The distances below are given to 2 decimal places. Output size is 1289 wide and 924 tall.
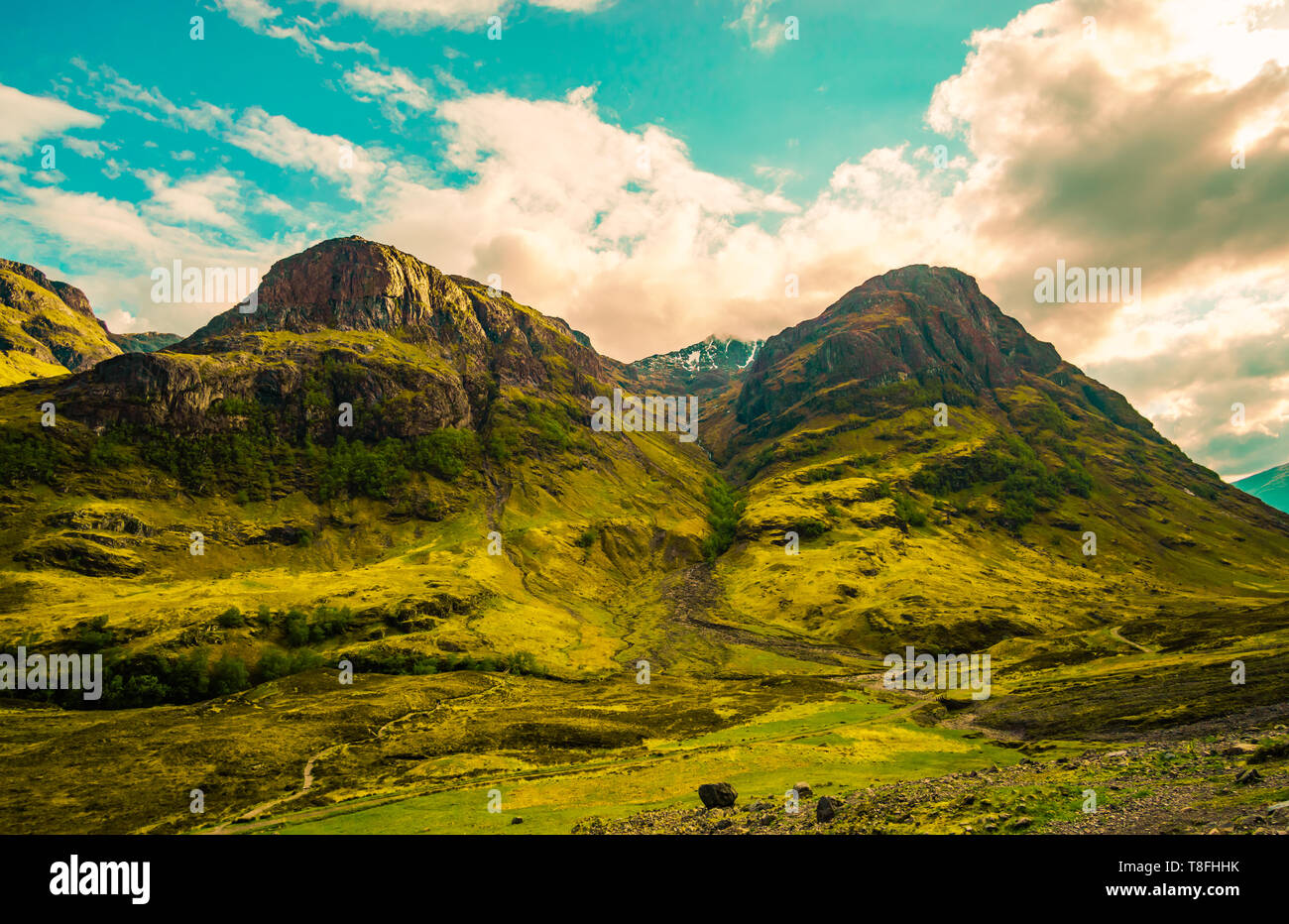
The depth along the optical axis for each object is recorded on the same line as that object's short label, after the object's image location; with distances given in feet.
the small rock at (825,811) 129.39
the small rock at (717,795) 161.07
